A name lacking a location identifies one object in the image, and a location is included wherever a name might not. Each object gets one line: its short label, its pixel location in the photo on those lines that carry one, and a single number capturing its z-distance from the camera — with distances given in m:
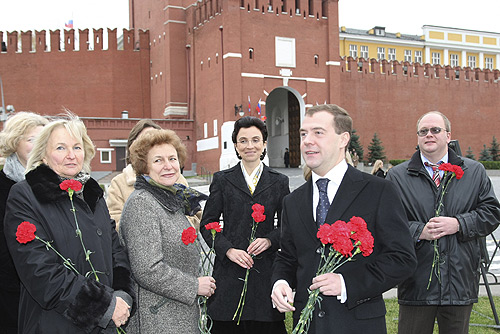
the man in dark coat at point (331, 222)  2.05
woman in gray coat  2.44
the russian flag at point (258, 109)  23.53
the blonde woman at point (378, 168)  9.18
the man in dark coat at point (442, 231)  2.92
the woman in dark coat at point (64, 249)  2.15
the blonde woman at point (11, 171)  2.63
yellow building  39.00
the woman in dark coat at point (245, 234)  2.99
